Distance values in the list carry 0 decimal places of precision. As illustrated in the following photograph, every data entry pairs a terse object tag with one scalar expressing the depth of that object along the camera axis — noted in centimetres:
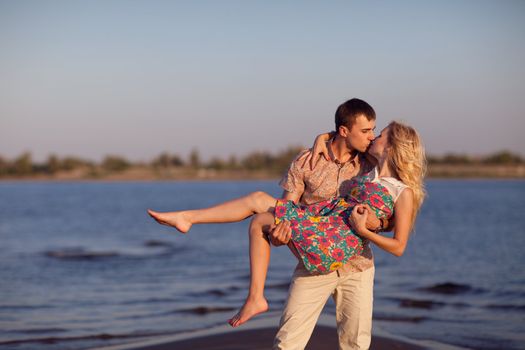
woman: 420
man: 435
